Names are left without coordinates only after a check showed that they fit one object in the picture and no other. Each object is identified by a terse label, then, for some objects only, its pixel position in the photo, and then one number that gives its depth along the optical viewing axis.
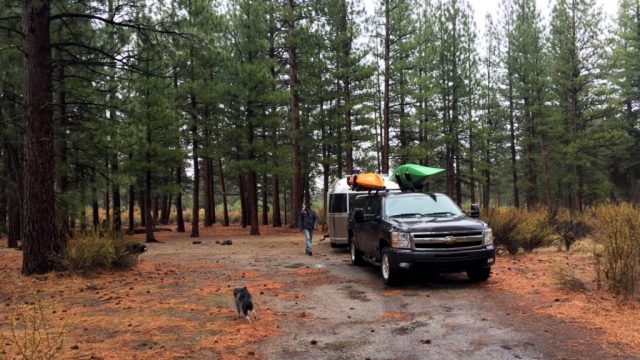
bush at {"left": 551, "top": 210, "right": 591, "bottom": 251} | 14.99
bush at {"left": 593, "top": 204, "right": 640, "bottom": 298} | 7.60
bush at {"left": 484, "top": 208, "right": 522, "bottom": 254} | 14.02
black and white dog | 7.00
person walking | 16.61
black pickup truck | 9.12
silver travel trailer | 16.55
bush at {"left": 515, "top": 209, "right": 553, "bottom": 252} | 14.18
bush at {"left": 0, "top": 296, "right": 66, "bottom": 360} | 5.68
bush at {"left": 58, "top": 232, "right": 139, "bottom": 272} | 11.45
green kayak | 12.59
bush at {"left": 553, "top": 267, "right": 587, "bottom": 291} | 8.36
